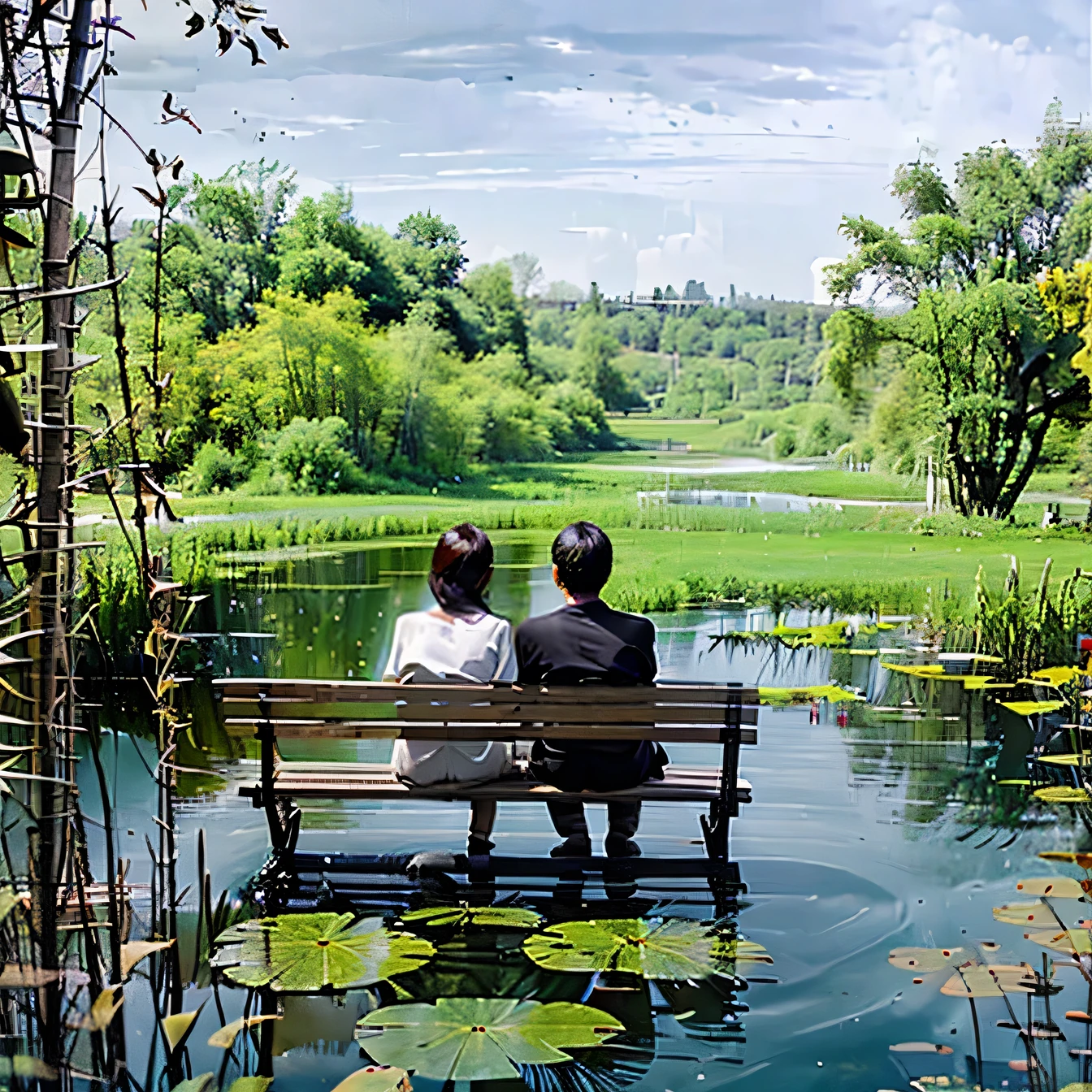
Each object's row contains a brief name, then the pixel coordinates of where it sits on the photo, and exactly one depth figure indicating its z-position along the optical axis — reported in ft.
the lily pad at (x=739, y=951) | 11.75
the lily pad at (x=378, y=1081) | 8.98
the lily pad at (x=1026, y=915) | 12.60
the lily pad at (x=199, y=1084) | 9.04
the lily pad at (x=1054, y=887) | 13.48
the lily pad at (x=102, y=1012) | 9.08
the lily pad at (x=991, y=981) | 10.82
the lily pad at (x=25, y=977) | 7.30
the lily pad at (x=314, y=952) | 10.91
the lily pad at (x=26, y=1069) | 7.50
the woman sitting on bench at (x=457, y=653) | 13.08
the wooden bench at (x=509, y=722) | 12.62
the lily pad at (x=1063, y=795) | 17.15
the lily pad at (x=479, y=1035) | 9.40
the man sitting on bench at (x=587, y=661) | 12.91
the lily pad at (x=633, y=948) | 11.28
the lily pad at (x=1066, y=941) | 11.76
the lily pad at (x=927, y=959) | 11.40
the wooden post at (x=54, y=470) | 7.22
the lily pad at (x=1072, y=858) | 14.70
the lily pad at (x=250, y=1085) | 9.16
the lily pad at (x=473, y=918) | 12.28
